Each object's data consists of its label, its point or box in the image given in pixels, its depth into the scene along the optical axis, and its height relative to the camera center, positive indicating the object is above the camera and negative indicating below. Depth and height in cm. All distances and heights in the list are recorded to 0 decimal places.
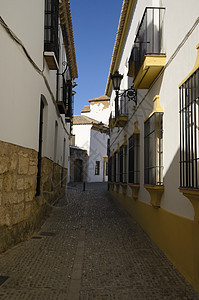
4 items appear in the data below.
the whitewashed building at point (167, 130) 339 +68
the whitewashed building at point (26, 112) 395 +103
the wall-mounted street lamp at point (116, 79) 838 +270
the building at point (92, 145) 2884 +275
